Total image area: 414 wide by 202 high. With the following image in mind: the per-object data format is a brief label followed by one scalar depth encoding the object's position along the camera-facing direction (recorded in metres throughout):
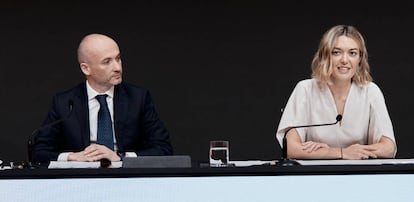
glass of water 6.34
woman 7.19
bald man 7.16
